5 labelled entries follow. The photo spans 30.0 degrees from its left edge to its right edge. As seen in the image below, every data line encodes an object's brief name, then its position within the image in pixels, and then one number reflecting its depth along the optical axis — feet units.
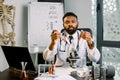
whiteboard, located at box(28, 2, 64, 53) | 11.27
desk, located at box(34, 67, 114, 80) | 5.20
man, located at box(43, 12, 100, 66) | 7.24
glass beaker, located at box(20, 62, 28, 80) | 5.40
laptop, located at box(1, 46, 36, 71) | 5.63
